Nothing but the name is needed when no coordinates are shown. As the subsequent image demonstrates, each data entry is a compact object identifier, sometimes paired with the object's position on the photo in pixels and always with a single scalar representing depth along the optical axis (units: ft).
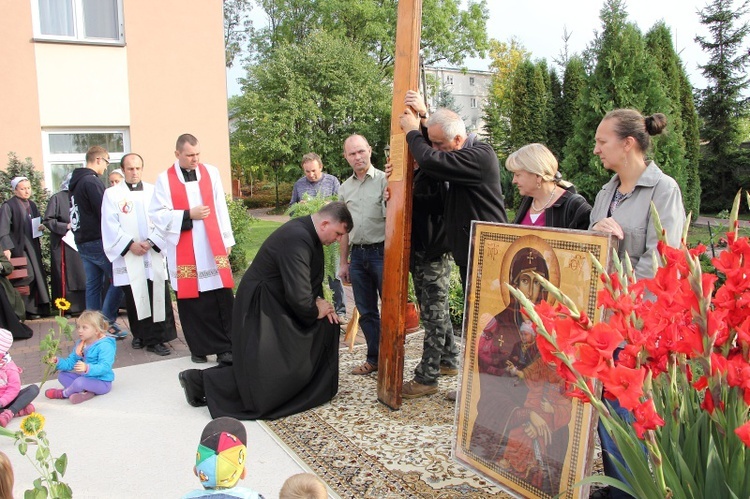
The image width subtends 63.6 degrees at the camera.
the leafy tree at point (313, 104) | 90.84
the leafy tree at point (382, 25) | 114.52
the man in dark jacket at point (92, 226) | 20.64
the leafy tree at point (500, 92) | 78.59
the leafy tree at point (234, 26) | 136.87
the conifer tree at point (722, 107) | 64.75
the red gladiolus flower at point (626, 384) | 3.96
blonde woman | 10.89
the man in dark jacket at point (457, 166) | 12.64
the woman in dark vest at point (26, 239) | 24.32
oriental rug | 10.64
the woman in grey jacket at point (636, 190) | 8.96
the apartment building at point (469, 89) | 158.92
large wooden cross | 13.71
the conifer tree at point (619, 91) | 35.81
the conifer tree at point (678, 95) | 45.44
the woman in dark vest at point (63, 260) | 24.76
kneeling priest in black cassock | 14.03
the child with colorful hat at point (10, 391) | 13.76
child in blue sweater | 15.46
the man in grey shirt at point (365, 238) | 15.88
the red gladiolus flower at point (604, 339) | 4.04
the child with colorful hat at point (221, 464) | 6.73
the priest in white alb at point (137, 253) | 19.65
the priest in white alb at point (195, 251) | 18.19
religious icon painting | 8.61
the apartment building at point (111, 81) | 32.83
